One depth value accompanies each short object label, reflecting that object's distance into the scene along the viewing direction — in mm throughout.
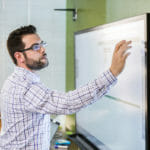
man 1824
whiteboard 1871
